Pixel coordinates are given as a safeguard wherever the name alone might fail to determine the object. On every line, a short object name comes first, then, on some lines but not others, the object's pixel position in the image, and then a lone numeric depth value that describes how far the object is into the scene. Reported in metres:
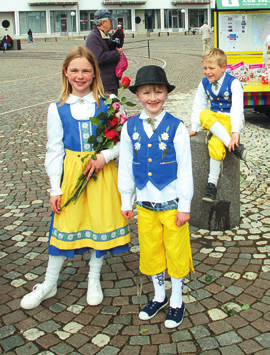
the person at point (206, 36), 21.28
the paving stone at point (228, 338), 2.75
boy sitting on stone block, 4.09
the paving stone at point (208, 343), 2.72
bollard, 4.23
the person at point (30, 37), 49.78
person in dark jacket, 5.79
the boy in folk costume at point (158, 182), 2.81
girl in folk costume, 3.07
